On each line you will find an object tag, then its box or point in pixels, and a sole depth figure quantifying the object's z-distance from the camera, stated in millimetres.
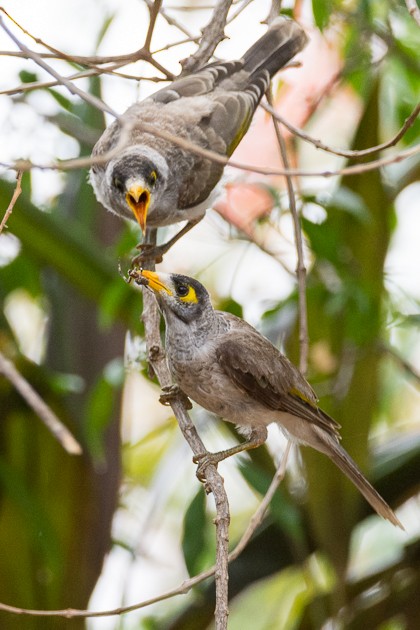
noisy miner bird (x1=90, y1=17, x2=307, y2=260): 6645
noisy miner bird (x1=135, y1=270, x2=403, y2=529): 5273
